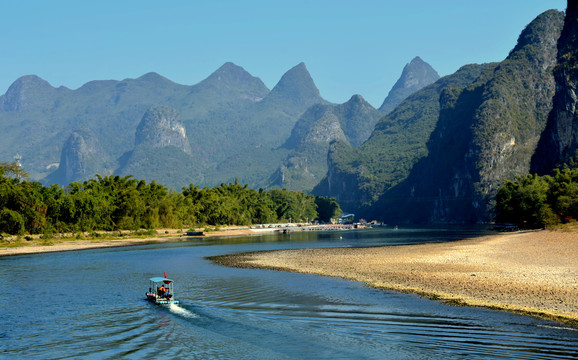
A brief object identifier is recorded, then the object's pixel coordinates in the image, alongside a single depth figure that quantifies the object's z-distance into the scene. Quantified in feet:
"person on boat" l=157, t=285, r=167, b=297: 123.54
